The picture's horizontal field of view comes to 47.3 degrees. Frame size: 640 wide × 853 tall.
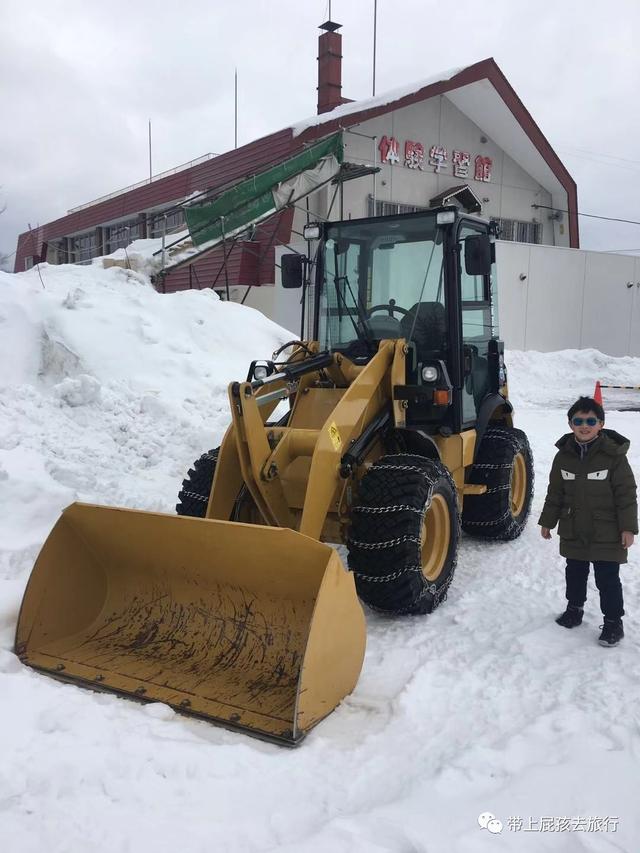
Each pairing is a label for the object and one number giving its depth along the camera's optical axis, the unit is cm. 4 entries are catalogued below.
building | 1733
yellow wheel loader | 342
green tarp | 1512
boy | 398
